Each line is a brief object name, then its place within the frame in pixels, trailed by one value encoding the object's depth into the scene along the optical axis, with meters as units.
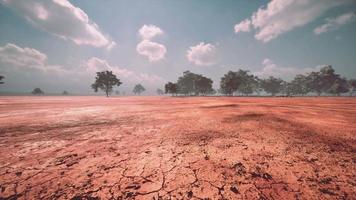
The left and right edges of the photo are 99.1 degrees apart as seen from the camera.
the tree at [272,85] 102.75
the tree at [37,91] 121.31
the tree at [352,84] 73.06
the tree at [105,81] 72.49
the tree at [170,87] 79.94
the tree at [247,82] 87.38
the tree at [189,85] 90.31
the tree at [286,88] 97.49
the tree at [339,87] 65.94
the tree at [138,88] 170.25
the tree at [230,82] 70.56
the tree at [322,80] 71.37
